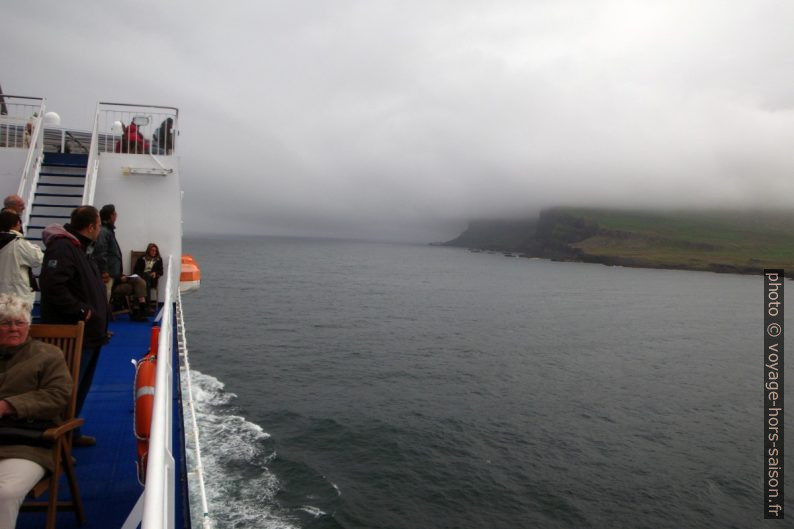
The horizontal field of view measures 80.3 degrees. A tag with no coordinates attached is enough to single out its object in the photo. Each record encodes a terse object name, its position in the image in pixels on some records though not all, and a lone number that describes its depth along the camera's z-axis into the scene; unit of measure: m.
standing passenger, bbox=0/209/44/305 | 5.16
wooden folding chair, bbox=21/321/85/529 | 3.53
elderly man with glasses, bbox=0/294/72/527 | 3.31
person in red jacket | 12.93
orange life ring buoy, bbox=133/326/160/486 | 4.39
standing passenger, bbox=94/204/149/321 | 8.86
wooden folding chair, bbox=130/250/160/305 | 11.76
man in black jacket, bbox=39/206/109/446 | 4.68
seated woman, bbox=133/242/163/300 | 10.87
